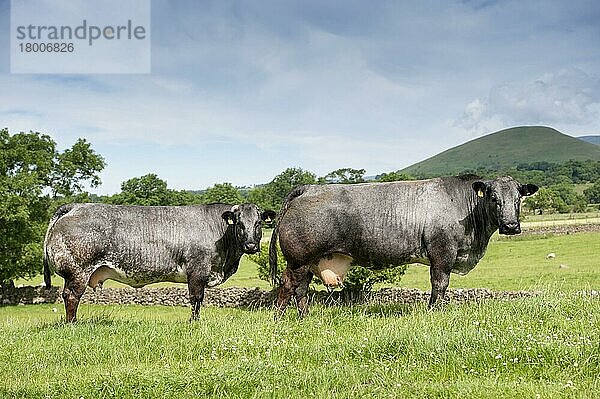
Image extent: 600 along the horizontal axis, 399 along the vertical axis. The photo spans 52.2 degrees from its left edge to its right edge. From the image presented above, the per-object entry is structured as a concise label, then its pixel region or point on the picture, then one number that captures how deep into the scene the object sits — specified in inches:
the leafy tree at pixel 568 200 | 3965.8
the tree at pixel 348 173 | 1994.6
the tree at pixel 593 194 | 5221.5
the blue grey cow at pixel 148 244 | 476.4
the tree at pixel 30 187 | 1368.1
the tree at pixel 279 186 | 3705.7
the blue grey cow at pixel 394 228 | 454.6
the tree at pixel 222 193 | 3580.2
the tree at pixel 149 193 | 3426.7
